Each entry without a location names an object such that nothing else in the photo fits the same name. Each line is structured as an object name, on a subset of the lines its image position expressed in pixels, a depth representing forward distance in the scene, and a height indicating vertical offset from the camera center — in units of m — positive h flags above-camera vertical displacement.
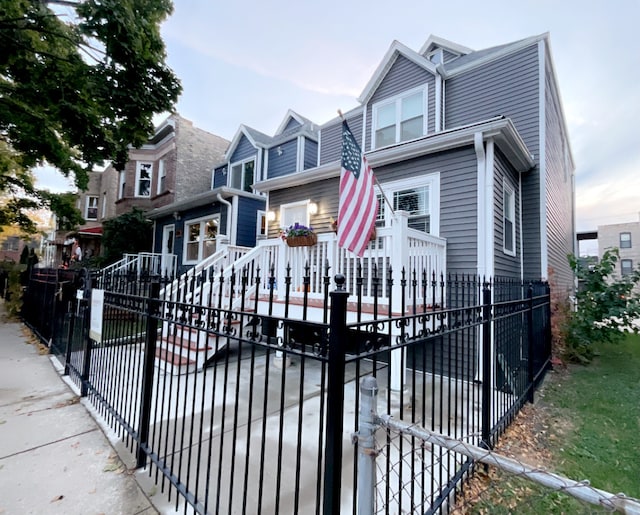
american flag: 4.67 +1.20
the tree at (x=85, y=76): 6.16 +4.46
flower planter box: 5.83 +0.67
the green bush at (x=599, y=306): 6.15 -0.47
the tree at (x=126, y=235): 12.85 +1.52
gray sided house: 5.86 +2.65
